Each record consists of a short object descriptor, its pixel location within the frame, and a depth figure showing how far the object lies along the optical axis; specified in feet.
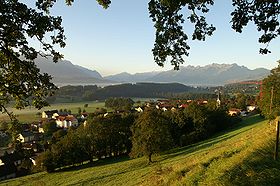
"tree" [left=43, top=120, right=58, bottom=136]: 390.42
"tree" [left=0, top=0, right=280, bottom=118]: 34.50
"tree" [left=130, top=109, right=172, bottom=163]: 178.53
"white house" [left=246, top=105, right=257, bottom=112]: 464.65
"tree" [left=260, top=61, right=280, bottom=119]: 178.09
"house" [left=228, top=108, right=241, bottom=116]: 363.80
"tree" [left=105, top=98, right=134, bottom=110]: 587.27
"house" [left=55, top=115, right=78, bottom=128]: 479.82
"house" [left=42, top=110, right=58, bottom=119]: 580.95
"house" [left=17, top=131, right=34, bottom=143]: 379.78
